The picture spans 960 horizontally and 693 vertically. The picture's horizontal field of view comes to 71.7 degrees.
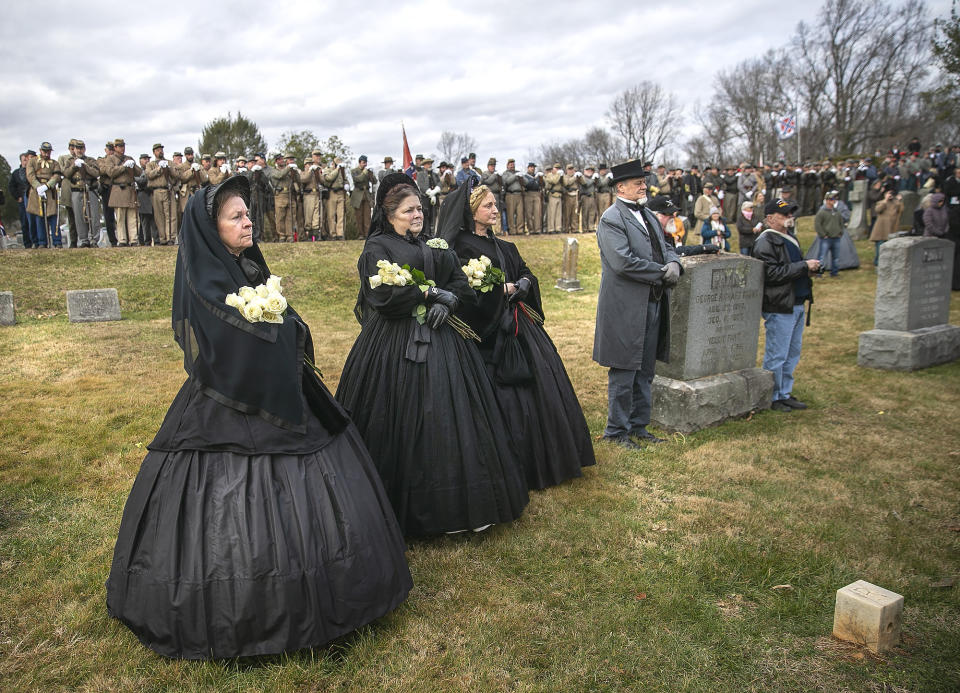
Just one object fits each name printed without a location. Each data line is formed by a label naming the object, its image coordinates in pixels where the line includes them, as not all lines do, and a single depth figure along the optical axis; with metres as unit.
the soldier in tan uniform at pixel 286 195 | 16.09
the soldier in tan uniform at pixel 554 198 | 20.69
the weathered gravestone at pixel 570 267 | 15.25
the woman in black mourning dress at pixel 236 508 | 2.57
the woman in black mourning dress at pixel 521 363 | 4.53
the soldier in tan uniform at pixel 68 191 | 13.85
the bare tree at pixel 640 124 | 51.62
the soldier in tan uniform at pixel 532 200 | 20.06
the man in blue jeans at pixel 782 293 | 6.32
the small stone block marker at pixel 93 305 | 10.40
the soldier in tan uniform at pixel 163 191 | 14.52
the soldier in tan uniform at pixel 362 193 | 16.98
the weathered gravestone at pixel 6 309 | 9.97
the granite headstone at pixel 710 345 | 5.82
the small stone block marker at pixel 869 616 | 2.86
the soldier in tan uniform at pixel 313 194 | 16.19
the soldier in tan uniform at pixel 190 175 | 14.70
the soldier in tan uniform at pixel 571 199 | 20.92
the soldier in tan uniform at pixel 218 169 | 14.25
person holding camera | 15.84
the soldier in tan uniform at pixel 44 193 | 13.66
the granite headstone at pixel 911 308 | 7.83
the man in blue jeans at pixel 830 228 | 14.42
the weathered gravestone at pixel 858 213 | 20.61
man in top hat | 5.24
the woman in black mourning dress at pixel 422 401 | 3.68
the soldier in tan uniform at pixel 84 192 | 13.89
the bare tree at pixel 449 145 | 54.94
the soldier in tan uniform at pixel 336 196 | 16.33
